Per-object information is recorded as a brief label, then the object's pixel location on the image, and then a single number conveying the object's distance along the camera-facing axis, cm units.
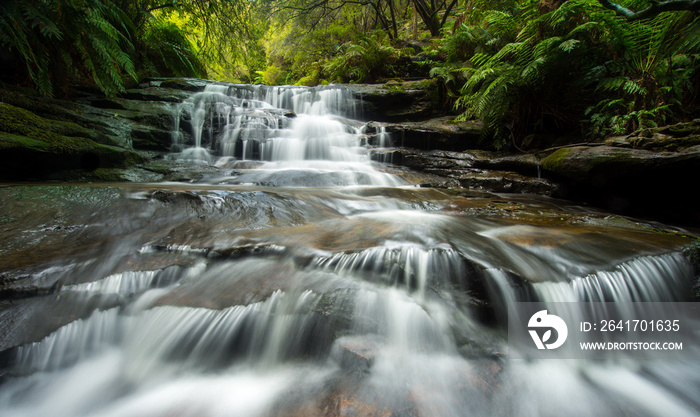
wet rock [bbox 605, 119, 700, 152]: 280
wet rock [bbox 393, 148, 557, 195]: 455
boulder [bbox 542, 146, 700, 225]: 285
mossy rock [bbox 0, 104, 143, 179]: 304
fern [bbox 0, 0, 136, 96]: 297
